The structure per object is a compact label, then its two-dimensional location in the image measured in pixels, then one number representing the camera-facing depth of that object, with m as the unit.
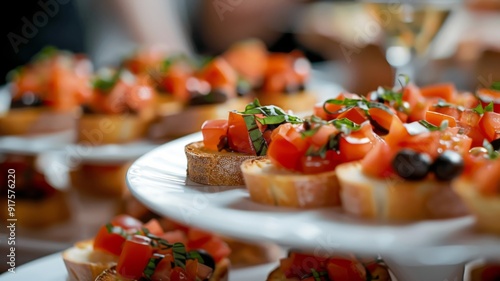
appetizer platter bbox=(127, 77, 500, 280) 0.53
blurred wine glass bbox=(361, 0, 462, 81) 0.93
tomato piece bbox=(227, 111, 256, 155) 0.64
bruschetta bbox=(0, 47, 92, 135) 1.08
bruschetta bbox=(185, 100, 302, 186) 0.63
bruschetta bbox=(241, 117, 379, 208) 0.58
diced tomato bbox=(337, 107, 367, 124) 0.65
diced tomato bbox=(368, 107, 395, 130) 0.65
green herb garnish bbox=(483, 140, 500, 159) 0.57
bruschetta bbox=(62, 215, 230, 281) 0.68
